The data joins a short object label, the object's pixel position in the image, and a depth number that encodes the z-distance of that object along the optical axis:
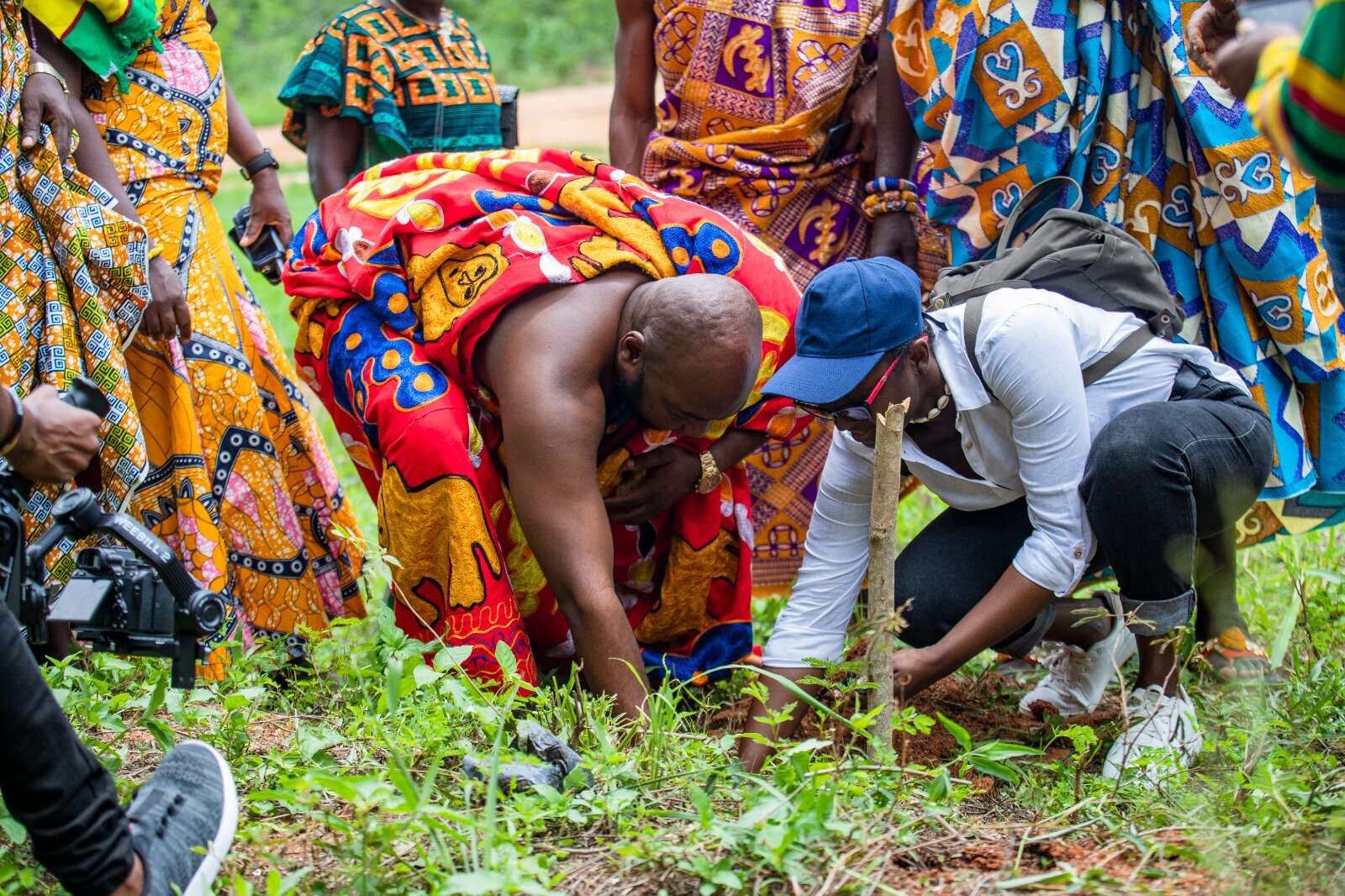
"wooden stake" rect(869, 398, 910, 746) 2.43
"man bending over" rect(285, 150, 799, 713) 2.84
